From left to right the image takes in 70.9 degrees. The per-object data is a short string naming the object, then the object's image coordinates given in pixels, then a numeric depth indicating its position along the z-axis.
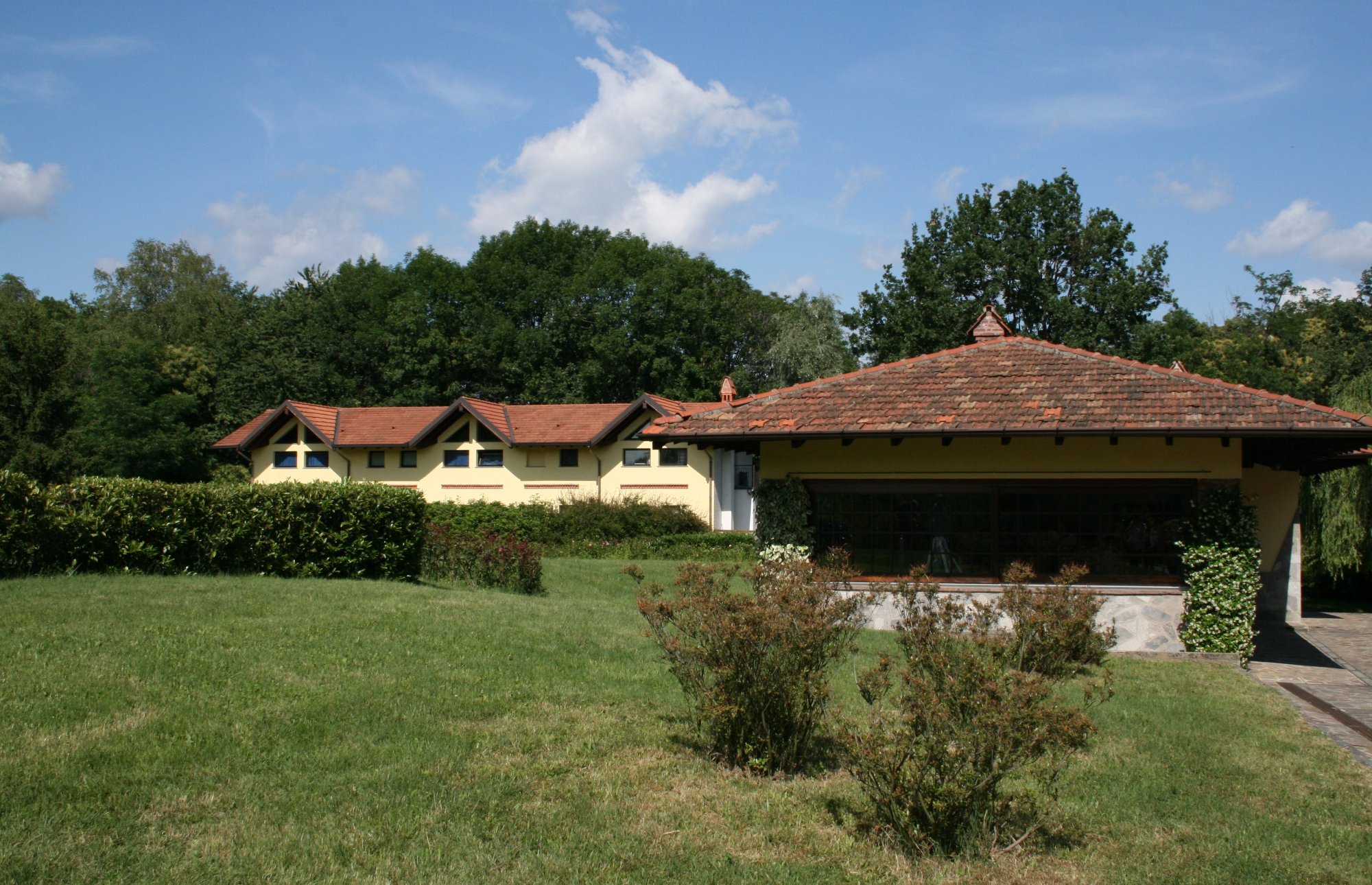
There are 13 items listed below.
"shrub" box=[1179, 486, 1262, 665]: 13.02
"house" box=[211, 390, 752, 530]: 34.31
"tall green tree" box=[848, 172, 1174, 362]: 37.28
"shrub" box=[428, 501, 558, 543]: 31.73
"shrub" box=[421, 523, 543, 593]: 17.05
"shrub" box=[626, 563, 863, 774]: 6.39
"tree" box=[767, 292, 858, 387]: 45.97
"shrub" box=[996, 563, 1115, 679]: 8.27
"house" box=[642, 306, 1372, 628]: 13.22
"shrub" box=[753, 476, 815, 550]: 14.31
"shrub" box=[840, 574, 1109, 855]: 5.03
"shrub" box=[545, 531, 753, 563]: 28.91
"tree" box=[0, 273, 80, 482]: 36.84
